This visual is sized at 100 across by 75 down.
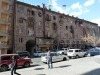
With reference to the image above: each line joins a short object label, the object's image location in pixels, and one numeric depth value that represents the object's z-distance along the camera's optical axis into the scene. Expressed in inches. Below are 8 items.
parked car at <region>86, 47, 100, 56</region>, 726.6
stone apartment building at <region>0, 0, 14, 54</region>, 807.9
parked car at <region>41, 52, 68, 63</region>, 491.8
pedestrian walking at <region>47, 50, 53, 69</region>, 359.5
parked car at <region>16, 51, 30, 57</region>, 607.3
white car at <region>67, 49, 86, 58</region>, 629.8
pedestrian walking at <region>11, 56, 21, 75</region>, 278.9
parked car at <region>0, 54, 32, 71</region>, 383.4
